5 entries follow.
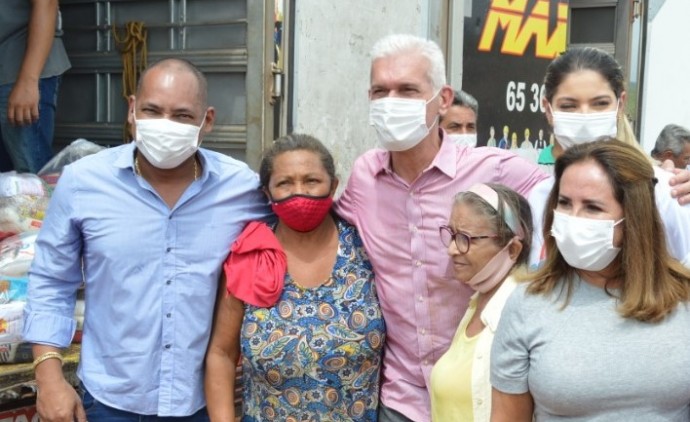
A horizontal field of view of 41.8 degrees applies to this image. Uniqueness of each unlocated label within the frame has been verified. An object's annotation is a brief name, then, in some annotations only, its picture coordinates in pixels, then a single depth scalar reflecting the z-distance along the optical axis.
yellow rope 4.11
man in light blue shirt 2.68
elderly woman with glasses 2.50
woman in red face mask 2.69
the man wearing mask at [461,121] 4.63
